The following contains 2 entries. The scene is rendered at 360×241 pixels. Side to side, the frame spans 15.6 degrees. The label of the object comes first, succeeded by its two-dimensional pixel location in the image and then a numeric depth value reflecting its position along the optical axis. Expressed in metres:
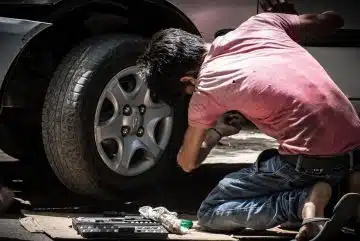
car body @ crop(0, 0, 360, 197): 6.40
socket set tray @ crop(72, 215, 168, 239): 5.71
